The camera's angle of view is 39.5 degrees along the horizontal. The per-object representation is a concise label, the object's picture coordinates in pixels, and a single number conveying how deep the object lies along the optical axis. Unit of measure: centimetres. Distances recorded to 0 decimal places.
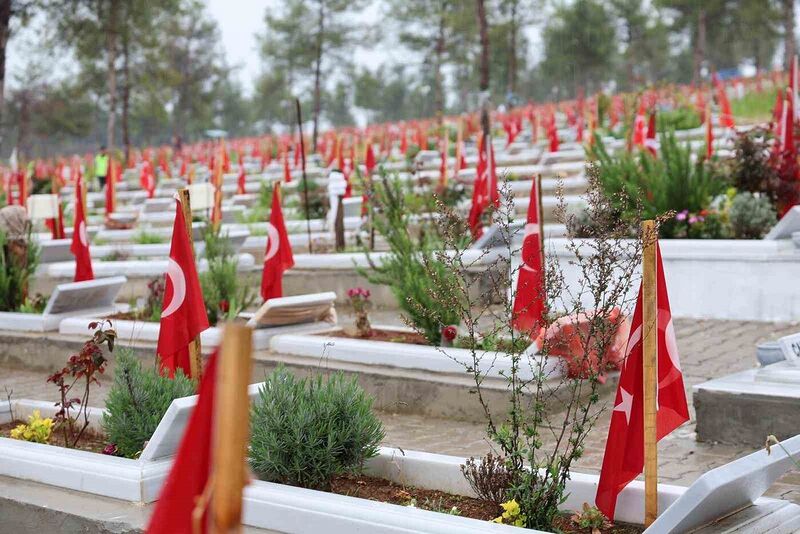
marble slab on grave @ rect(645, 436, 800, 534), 392
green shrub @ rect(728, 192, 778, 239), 1123
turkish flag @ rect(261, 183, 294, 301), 980
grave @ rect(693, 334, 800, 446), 604
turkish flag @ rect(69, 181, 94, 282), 1118
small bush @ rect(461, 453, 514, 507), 464
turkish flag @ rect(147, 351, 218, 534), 245
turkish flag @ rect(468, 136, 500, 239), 1279
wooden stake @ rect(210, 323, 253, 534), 215
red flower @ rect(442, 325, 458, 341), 785
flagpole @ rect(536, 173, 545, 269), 758
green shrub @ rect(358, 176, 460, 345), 827
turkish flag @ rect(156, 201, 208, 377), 604
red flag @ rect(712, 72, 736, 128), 2136
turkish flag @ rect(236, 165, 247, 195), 2379
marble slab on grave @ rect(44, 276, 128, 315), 1043
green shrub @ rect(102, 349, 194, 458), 555
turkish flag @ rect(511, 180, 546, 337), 726
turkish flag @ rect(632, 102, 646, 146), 1664
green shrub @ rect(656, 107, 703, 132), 2341
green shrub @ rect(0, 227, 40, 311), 1111
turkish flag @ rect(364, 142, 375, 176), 1688
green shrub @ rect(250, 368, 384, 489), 493
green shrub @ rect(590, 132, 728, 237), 1164
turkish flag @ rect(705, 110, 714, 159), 1588
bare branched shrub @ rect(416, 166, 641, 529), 440
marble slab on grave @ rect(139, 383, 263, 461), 510
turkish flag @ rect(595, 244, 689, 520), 432
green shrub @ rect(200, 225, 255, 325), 991
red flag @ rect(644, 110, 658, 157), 1404
